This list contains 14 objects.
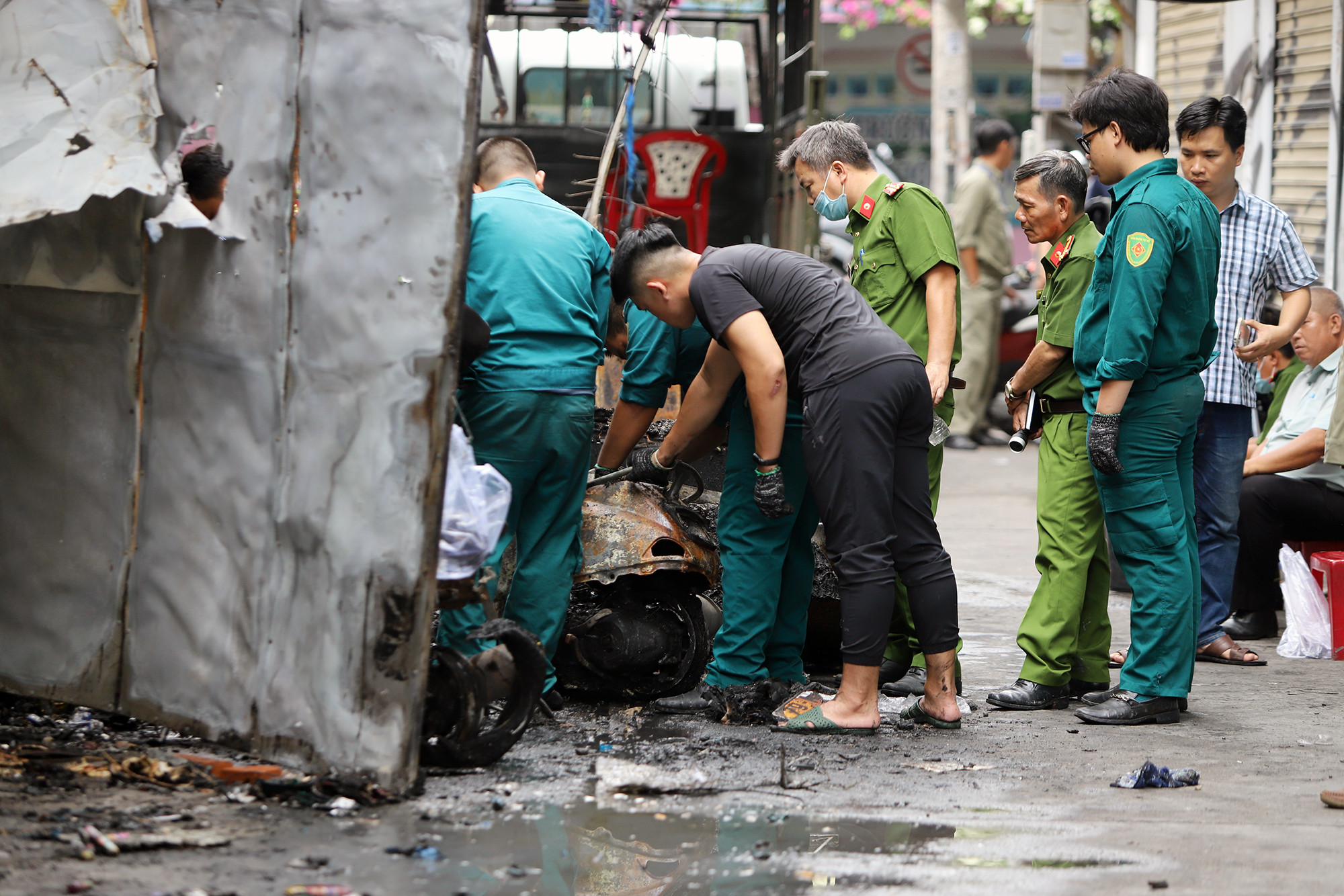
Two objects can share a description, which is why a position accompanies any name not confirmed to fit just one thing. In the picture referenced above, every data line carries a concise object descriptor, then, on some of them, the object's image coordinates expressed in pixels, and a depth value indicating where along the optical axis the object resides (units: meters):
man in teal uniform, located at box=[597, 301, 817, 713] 9.25
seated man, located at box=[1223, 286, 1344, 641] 12.11
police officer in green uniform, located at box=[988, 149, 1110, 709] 9.77
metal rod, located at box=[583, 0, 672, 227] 12.59
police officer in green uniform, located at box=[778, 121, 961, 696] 9.79
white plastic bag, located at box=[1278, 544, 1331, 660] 11.63
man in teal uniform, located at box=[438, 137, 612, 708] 8.64
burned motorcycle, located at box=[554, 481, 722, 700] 9.41
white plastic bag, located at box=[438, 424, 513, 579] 7.30
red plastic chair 19.22
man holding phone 10.91
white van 20.62
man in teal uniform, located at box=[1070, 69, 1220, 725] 8.96
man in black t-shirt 8.67
